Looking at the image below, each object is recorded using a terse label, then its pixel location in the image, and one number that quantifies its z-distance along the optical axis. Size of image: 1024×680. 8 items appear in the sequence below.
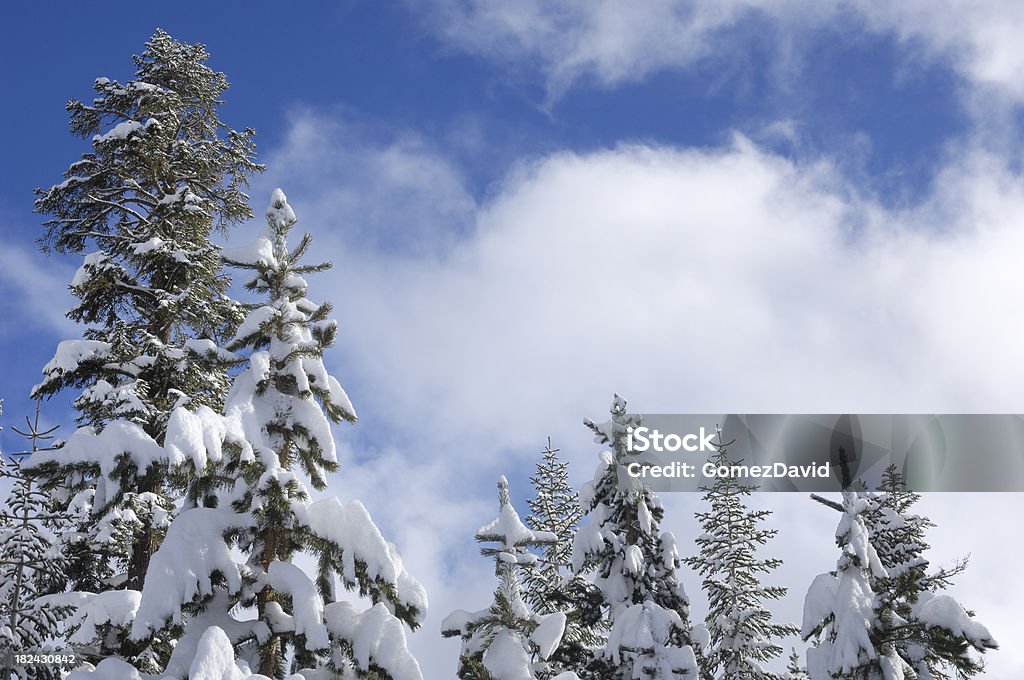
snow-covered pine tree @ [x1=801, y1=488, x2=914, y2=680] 16.59
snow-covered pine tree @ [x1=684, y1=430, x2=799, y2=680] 26.42
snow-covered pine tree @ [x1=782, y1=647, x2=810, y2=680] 32.12
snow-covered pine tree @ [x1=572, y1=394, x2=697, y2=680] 19.25
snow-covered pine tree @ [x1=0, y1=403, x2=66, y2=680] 16.06
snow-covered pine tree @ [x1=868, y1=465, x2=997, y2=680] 14.91
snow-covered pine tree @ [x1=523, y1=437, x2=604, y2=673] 20.89
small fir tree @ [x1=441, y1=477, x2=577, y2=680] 15.27
